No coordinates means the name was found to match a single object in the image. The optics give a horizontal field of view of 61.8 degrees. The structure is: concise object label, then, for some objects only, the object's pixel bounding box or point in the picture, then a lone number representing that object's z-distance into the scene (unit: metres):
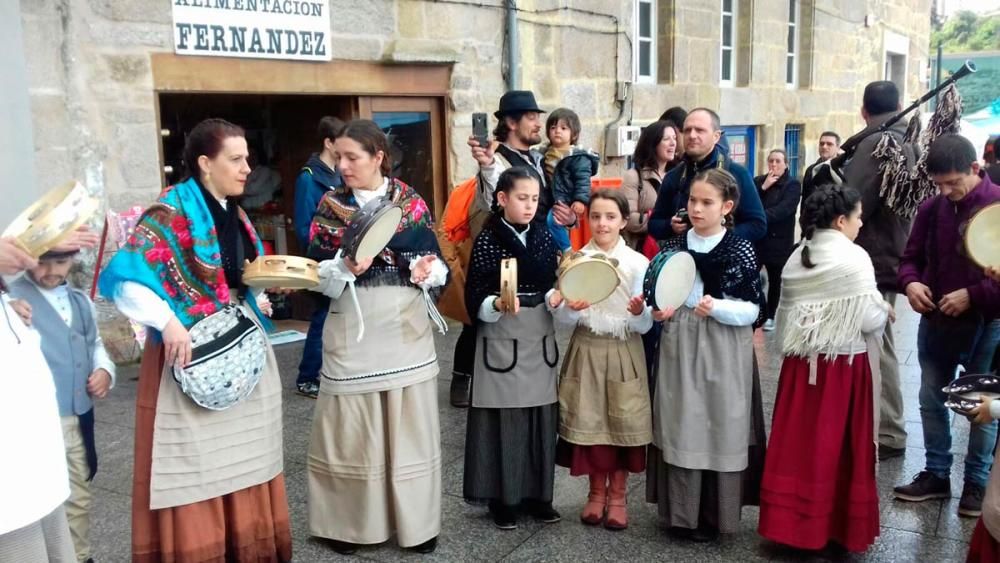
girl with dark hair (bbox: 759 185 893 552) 3.01
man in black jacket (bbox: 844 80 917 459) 4.18
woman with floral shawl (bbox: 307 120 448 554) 3.09
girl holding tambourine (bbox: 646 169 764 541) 3.14
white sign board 5.79
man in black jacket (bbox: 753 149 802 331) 6.73
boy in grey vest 2.76
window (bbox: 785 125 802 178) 12.96
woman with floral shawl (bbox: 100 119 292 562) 2.63
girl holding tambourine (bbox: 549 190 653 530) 3.28
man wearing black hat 4.12
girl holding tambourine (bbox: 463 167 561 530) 3.29
